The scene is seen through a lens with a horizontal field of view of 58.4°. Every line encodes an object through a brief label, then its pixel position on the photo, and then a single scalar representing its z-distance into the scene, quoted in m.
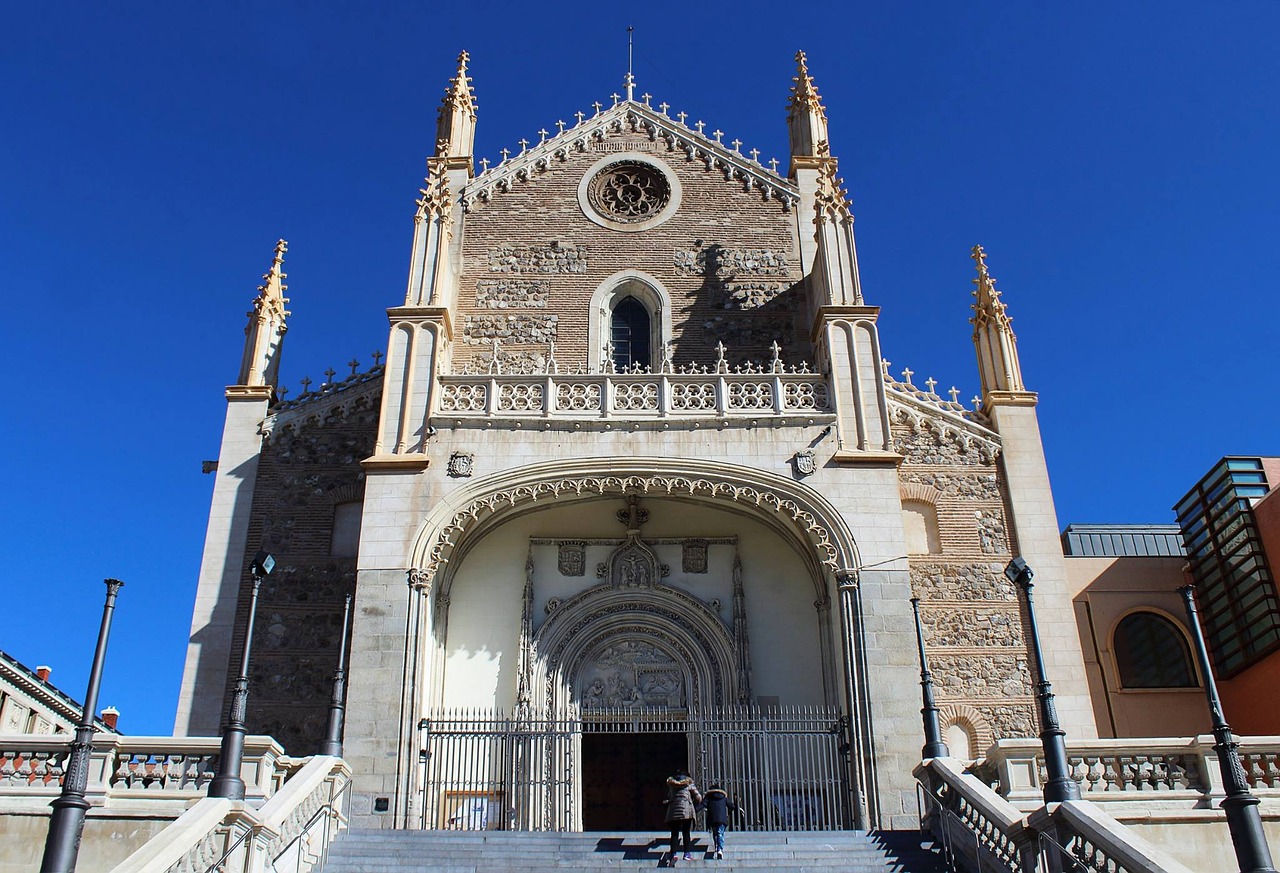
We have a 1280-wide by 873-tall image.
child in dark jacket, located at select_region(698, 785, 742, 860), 13.72
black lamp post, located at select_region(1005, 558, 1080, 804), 11.51
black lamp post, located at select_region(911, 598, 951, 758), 15.04
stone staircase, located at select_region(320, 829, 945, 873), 13.12
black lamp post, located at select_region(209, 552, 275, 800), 11.91
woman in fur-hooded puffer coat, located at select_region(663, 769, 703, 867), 13.53
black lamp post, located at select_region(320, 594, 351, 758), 15.47
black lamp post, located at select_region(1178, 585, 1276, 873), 9.98
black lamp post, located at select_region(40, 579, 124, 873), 9.84
